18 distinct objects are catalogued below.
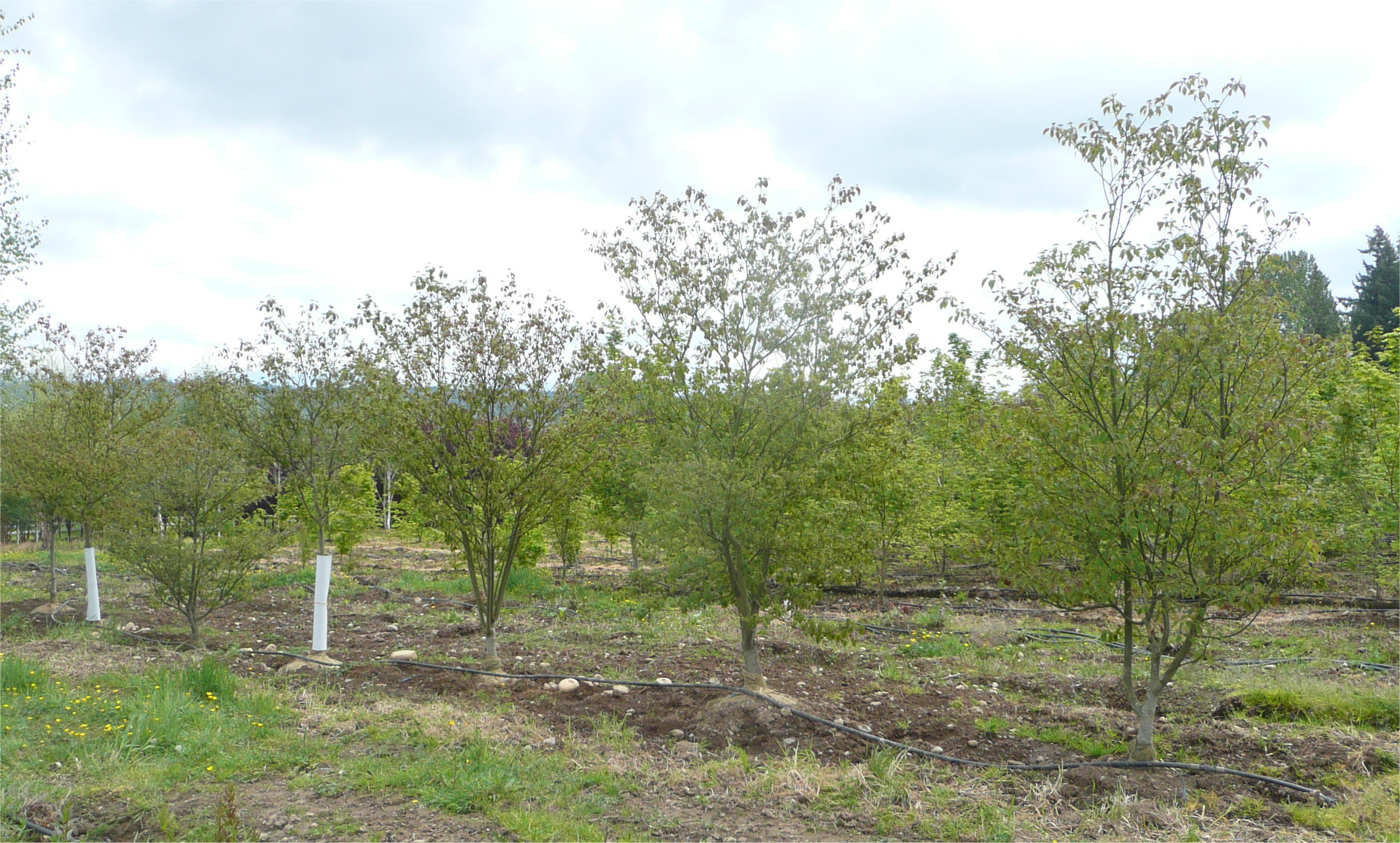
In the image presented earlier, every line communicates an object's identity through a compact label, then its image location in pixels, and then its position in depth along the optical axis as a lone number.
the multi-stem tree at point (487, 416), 8.26
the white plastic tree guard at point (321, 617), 8.71
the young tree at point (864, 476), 6.68
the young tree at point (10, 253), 12.58
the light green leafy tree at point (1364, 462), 10.36
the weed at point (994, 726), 6.20
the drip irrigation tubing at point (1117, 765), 4.89
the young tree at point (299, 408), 10.95
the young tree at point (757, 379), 6.82
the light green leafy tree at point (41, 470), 11.38
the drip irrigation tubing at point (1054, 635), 10.37
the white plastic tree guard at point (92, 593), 10.55
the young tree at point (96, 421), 10.92
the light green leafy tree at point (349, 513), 16.27
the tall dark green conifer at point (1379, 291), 34.06
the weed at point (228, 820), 3.91
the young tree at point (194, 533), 8.80
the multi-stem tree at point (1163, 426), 4.73
